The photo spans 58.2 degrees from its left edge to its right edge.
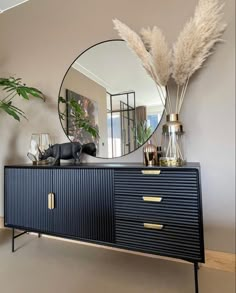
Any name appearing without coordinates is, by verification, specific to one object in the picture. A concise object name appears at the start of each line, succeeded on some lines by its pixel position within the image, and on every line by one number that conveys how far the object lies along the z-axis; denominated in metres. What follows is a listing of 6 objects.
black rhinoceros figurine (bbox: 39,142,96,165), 1.86
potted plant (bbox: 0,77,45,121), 1.99
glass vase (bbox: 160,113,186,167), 1.52
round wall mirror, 1.81
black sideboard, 1.28
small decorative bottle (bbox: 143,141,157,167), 1.53
